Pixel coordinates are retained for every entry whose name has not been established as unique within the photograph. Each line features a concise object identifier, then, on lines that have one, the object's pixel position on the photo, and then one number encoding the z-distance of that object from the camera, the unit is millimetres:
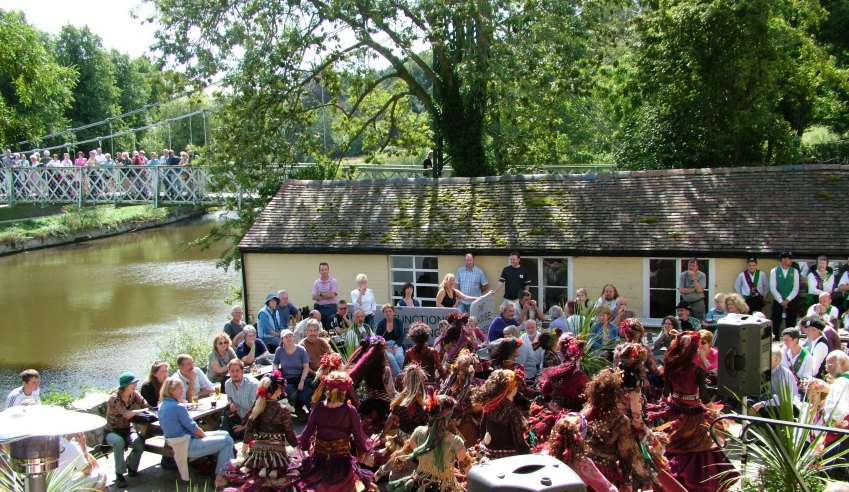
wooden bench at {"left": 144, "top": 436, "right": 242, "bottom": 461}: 9148
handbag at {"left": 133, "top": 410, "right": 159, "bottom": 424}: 9328
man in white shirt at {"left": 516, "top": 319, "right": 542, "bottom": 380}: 11358
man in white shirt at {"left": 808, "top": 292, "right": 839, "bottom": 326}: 11773
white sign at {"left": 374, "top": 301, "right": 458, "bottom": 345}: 13008
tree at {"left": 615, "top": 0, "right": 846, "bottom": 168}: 21812
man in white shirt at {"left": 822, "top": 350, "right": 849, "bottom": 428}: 7867
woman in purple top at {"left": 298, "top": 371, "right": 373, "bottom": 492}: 7781
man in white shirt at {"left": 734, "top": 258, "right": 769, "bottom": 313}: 13953
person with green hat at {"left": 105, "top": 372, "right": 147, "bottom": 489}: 9312
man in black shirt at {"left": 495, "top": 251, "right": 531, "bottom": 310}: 14398
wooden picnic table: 9688
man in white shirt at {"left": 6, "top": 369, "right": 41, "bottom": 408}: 9154
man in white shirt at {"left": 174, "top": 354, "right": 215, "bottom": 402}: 9891
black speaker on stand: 7805
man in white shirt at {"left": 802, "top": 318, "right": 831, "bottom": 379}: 10289
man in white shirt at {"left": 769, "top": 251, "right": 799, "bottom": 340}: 13586
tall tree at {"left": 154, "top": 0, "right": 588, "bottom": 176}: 21328
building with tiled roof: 14805
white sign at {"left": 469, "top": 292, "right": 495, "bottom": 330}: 13281
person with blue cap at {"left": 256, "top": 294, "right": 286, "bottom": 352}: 13445
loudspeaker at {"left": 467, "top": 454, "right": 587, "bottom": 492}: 4328
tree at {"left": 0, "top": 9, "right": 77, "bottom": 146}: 20844
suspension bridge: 28031
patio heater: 5773
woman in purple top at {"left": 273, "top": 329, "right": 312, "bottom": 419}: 11055
